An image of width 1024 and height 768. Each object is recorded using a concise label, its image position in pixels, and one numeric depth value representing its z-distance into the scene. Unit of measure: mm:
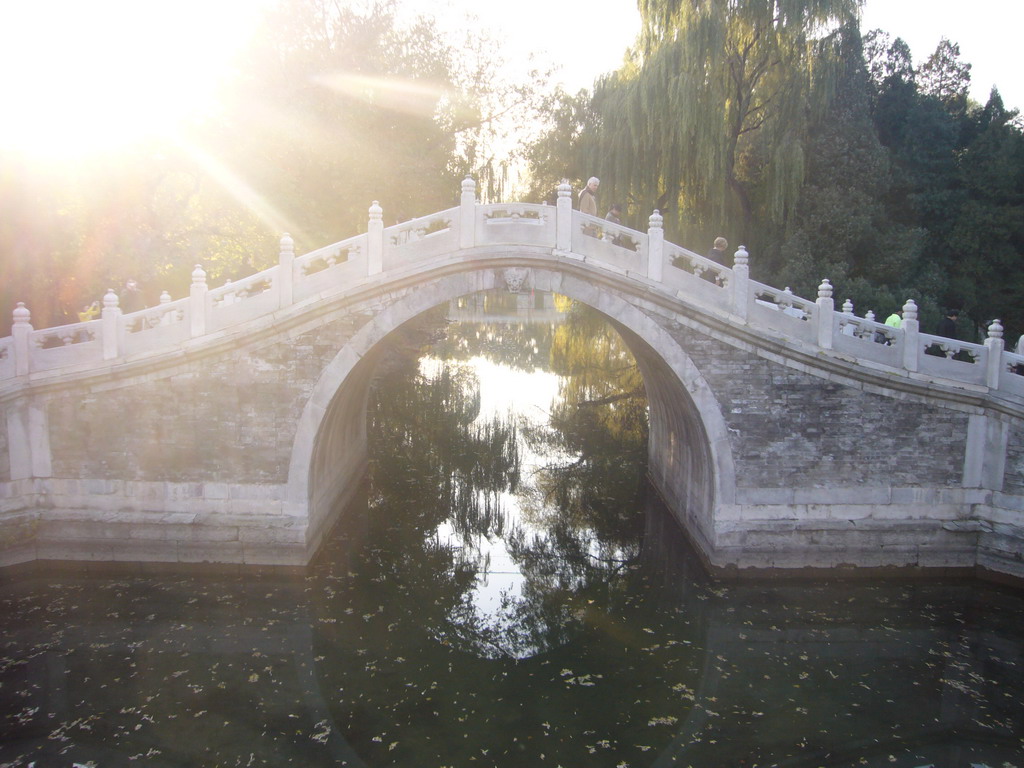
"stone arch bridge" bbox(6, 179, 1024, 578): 9523
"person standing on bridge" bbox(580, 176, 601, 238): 10500
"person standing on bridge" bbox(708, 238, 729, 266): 10771
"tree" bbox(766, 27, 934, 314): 14719
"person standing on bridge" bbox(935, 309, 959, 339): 12252
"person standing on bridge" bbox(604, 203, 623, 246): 10586
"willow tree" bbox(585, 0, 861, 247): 14539
